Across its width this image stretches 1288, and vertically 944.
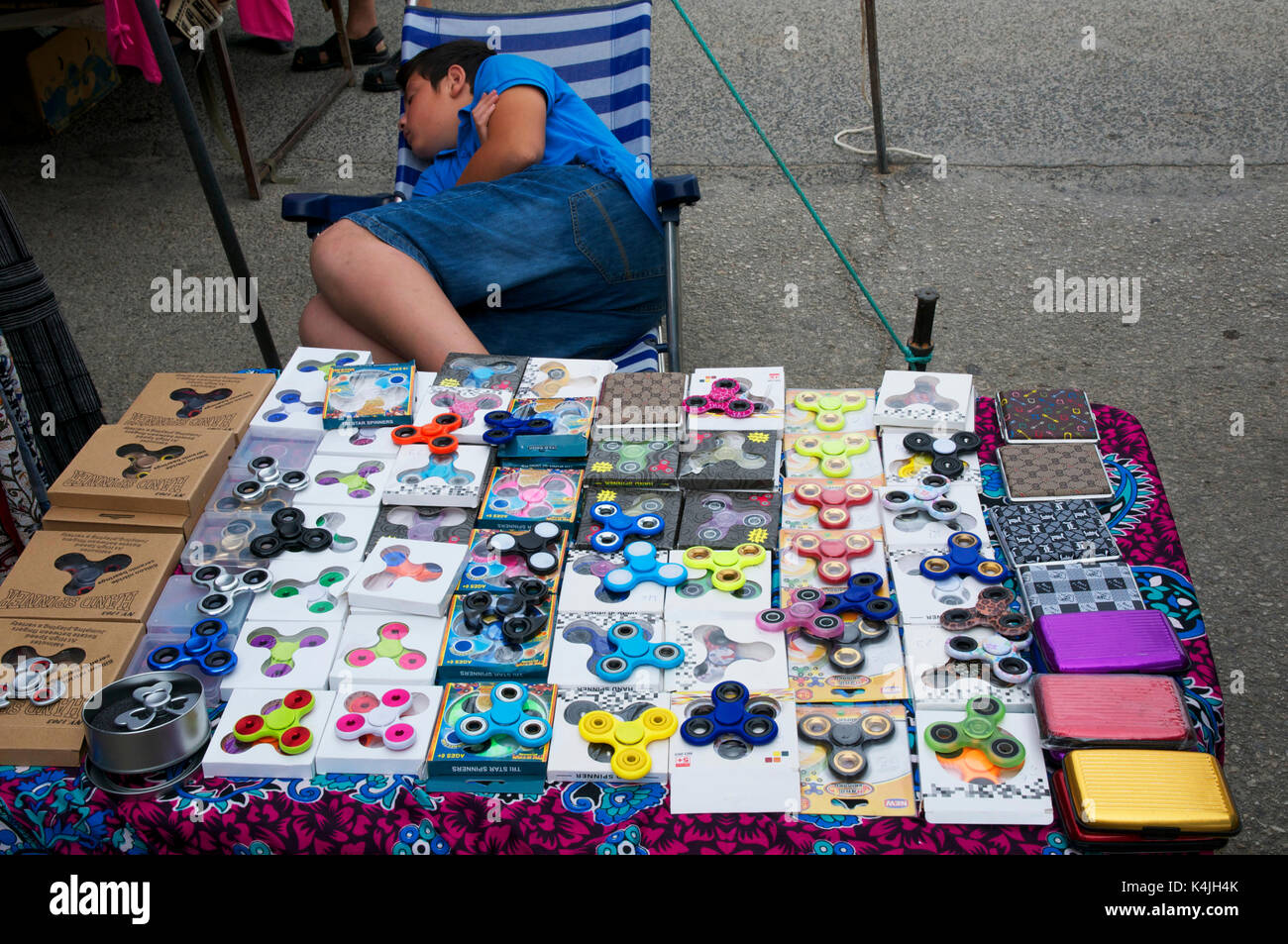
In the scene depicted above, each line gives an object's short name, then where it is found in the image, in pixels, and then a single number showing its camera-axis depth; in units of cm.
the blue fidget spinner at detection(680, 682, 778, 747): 122
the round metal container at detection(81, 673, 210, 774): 120
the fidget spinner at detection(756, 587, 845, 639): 134
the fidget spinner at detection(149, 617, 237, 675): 133
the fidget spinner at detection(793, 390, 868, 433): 172
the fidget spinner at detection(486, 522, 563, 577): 146
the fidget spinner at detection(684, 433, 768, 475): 163
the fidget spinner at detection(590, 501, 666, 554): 149
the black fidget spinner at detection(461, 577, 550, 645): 135
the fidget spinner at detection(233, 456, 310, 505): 160
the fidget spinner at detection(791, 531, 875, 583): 144
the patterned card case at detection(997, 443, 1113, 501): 158
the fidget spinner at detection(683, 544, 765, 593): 142
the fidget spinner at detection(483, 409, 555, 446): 168
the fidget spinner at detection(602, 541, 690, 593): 142
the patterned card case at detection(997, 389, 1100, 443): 171
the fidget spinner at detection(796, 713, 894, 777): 121
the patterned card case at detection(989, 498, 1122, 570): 145
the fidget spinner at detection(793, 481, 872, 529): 155
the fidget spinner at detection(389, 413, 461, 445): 167
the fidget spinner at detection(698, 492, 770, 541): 152
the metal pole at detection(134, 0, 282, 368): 228
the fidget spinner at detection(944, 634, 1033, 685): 128
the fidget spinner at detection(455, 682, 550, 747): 122
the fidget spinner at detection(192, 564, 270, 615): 141
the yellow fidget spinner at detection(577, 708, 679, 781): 119
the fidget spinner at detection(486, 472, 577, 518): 157
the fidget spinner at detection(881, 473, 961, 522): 151
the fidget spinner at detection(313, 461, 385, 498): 162
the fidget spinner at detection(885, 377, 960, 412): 170
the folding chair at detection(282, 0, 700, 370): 301
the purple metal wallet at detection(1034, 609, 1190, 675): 127
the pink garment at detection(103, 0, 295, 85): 336
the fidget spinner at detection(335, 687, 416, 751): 122
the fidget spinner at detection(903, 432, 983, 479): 159
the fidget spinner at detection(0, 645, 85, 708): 128
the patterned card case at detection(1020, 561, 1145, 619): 136
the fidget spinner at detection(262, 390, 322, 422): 177
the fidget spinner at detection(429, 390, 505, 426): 176
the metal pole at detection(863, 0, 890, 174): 357
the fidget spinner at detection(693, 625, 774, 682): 132
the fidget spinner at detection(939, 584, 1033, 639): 133
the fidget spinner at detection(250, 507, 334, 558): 149
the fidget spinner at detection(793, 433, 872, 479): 163
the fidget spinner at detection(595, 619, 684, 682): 130
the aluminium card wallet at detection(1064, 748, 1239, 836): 109
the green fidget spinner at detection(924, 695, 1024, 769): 118
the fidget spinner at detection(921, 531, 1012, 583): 141
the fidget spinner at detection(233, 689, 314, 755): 123
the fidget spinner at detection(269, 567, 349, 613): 142
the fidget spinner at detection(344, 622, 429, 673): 133
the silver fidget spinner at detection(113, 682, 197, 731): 122
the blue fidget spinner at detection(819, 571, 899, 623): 136
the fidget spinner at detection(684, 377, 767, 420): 171
